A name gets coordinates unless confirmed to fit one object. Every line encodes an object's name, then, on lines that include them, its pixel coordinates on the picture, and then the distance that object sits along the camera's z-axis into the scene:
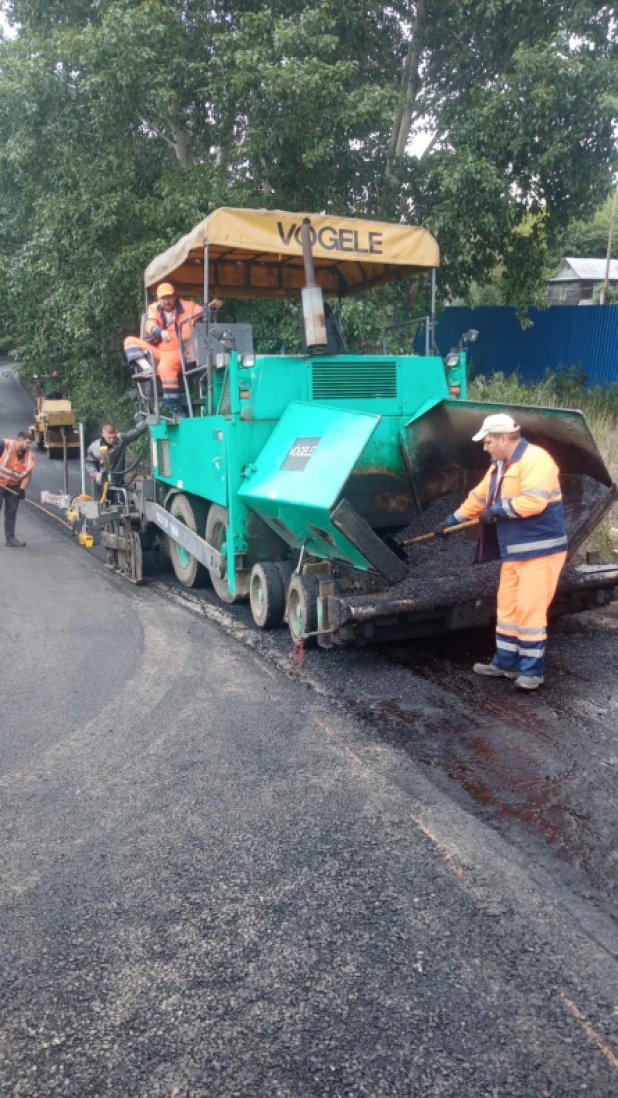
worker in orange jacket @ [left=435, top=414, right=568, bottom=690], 4.75
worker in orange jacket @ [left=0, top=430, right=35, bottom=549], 10.70
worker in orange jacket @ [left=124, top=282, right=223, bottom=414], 7.41
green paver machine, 5.16
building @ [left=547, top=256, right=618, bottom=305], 30.84
